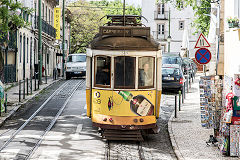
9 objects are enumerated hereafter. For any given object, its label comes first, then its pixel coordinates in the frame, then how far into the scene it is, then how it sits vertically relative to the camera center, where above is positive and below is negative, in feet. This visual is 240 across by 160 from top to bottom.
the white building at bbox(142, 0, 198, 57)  233.96 +17.70
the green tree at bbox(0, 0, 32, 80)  62.39 +5.20
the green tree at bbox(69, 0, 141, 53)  224.94 +16.11
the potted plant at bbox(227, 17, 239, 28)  53.88 +4.04
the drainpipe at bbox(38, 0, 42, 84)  100.94 +2.65
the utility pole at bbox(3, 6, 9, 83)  102.32 -1.79
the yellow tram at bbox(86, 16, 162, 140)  44.55 -1.81
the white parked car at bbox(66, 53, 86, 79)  123.44 -1.82
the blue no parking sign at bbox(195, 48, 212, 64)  51.62 +0.54
